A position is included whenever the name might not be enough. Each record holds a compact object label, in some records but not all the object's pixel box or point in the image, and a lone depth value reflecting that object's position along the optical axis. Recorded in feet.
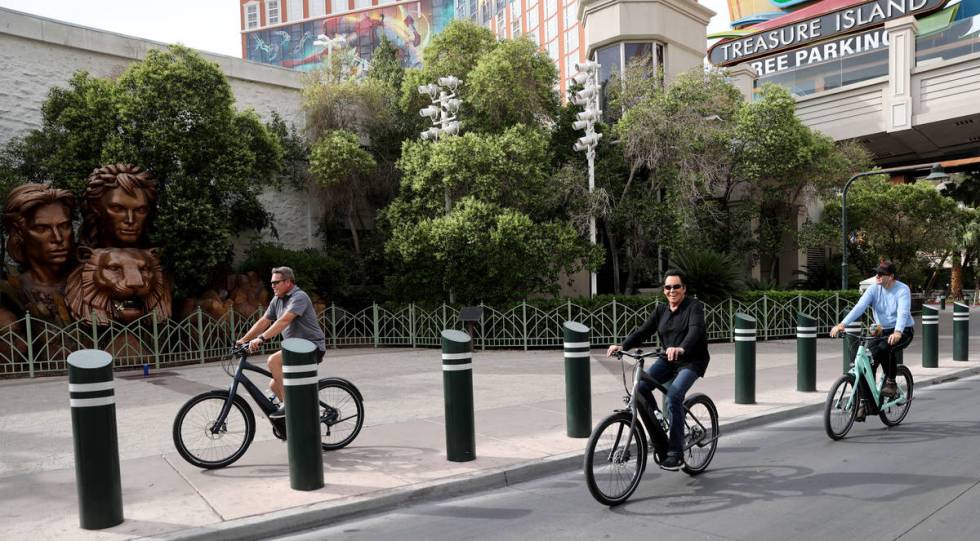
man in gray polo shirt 20.70
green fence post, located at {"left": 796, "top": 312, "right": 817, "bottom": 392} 31.27
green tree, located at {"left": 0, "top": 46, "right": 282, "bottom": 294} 50.11
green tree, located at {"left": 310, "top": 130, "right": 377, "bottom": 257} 61.72
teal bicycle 22.41
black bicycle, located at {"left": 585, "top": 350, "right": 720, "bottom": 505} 15.80
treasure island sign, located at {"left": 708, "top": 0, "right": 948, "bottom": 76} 137.80
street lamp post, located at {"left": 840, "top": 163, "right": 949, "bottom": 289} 62.54
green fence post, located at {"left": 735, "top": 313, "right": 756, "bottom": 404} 28.25
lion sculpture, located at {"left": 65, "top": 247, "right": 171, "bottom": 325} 45.91
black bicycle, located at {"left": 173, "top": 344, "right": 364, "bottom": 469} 19.27
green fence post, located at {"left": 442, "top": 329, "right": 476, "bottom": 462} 19.19
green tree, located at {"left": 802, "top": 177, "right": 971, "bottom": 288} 94.89
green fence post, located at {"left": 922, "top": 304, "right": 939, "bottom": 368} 40.81
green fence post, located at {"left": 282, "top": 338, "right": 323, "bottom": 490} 16.67
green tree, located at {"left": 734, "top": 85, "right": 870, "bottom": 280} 68.28
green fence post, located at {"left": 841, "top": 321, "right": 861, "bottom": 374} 25.33
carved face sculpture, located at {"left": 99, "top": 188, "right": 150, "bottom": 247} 47.47
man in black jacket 17.07
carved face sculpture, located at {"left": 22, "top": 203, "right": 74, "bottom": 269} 46.16
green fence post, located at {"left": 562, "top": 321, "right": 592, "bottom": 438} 22.03
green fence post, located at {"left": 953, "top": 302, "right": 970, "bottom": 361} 44.39
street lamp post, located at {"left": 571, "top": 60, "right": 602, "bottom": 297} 58.03
